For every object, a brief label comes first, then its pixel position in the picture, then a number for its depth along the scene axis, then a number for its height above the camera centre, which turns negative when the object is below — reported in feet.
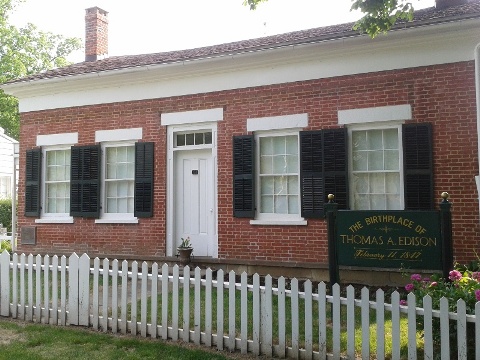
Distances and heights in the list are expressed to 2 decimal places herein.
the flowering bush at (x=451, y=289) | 14.62 -3.16
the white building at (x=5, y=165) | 71.10 +4.86
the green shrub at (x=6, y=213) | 66.49 -2.30
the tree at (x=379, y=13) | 20.63 +8.14
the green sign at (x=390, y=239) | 18.40 -1.82
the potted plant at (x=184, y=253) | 32.30 -3.92
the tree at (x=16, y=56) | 88.12 +29.13
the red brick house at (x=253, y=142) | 27.20 +3.59
